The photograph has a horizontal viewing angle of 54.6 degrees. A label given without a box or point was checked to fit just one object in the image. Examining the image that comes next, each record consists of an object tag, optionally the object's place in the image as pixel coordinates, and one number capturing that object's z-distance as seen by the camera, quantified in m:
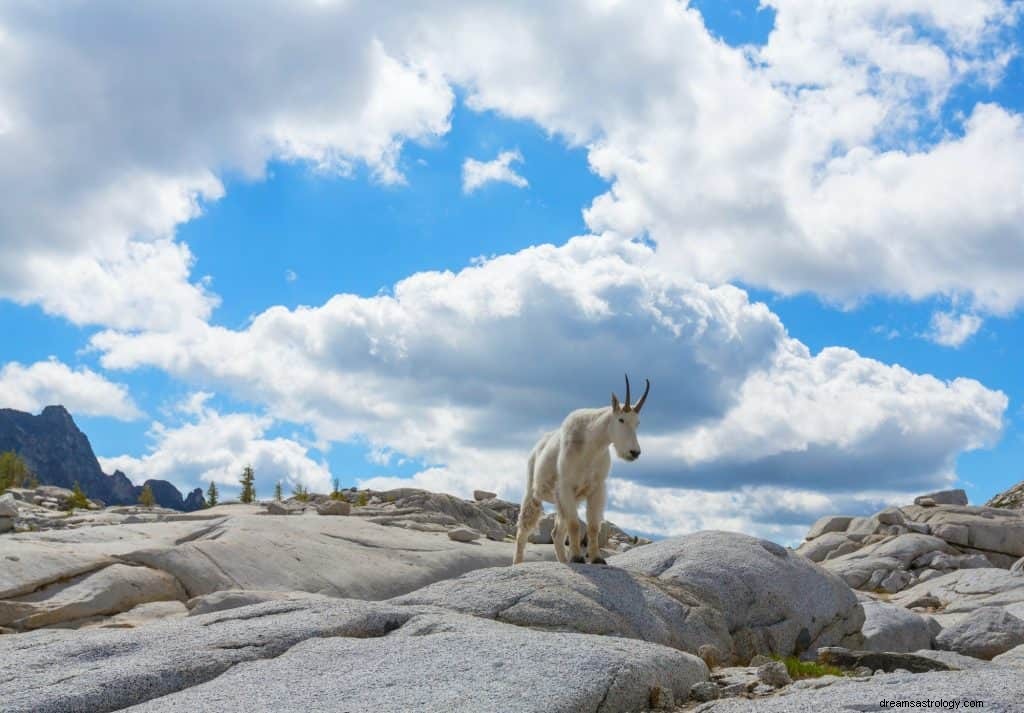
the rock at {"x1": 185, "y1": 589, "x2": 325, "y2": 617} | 18.88
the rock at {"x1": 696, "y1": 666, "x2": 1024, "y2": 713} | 8.20
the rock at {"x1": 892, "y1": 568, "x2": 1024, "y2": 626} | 29.14
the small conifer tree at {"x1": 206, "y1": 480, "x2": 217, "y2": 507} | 68.29
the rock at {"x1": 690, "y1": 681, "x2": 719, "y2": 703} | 11.22
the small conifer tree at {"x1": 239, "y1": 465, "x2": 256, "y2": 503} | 64.50
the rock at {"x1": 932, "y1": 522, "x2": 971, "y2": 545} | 44.25
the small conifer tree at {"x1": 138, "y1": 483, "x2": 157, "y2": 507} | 65.12
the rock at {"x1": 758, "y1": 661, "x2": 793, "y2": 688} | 11.90
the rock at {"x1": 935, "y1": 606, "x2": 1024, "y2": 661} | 20.28
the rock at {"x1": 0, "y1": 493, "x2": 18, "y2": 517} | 32.41
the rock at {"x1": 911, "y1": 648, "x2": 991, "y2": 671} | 16.40
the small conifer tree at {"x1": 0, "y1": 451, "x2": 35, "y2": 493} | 67.56
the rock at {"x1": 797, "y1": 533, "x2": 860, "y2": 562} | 46.65
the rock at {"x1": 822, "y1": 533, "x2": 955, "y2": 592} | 38.17
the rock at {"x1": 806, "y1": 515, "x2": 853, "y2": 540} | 51.94
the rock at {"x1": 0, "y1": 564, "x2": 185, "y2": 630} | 20.56
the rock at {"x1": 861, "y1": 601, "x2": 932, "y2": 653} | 20.20
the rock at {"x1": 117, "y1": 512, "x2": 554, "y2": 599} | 23.94
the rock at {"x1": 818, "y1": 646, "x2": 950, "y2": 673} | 13.38
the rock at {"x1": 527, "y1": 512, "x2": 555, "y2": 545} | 39.06
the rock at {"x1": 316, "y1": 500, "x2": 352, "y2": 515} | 36.25
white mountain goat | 17.00
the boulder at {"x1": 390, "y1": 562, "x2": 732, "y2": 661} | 13.80
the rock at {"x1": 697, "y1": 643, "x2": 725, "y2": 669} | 14.30
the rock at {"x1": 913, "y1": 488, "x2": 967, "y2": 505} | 54.41
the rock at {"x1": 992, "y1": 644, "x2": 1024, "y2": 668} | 18.19
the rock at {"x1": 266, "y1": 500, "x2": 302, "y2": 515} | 34.56
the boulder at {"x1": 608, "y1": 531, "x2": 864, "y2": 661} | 16.89
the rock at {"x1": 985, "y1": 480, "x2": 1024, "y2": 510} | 72.69
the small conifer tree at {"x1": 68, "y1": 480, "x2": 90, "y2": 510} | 51.33
